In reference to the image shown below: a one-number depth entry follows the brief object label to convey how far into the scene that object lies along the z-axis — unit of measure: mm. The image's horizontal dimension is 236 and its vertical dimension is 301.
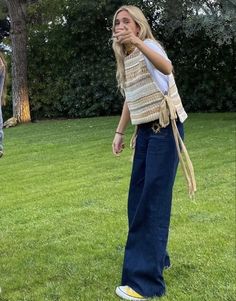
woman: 3412
